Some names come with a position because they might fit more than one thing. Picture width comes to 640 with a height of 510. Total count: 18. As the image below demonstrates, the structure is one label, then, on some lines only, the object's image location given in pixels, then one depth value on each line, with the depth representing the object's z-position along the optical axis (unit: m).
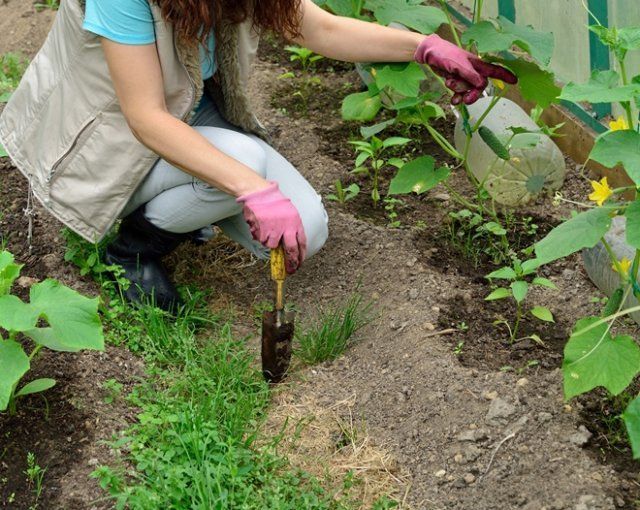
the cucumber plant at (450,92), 2.80
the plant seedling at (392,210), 3.34
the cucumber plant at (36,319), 2.32
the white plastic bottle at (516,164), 3.32
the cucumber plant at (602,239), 2.08
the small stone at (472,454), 2.46
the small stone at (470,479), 2.42
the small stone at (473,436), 2.49
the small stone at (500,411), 2.52
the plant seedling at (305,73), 4.15
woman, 2.56
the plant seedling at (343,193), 3.46
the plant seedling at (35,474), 2.37
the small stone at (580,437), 2.43
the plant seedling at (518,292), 2.66
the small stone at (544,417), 2.49
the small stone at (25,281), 3.02
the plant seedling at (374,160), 3.39
